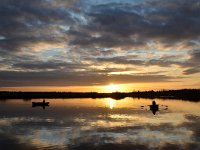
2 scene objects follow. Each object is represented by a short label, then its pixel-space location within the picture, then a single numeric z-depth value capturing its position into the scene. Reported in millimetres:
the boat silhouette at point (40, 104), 45714
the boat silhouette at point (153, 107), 35604
